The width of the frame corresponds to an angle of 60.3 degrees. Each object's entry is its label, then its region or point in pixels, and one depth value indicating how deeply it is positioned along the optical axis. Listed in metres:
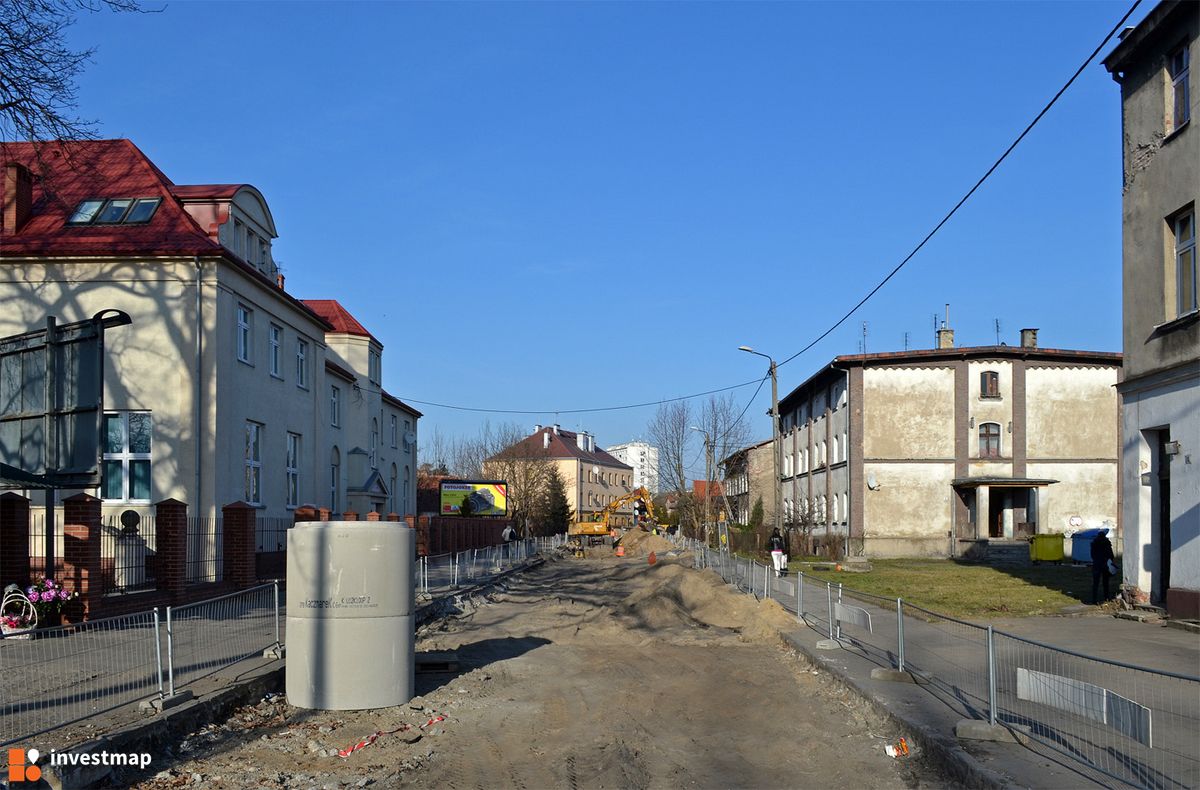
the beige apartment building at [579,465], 117.12
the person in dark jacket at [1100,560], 19.67
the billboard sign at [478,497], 68.12
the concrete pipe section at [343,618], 10.70
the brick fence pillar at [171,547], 18.53
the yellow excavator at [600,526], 64.06
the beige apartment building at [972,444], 44.31
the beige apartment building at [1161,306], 16.69
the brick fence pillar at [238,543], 21.42
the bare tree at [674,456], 63.09
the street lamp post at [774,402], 34.07
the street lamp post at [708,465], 52.61
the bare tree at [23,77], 16.94
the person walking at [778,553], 30.11
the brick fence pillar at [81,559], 15.83
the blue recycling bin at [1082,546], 36.06
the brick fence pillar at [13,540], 15.59
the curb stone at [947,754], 7.38
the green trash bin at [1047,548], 38.38
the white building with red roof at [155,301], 24.89
